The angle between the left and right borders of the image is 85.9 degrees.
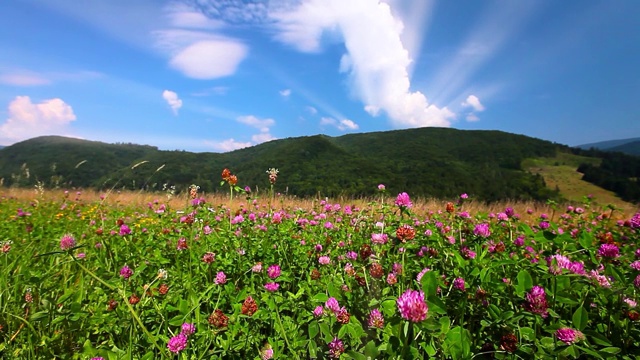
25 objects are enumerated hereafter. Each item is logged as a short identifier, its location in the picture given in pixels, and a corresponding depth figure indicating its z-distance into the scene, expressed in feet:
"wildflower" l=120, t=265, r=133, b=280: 2.11
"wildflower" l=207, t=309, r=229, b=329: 1.73
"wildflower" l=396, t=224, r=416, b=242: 1.74
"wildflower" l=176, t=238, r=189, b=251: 2.46
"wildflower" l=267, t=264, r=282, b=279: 1.90
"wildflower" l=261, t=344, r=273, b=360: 1.67
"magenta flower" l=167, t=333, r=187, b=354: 1.63
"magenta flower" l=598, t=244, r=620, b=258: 1.88
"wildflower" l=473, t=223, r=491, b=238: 2.26
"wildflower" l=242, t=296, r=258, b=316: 1.75
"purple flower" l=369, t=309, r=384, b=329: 1.68
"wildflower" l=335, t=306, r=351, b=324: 1.57
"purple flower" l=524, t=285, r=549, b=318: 1.44
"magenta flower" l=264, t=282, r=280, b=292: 1.80
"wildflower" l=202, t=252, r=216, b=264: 2.30
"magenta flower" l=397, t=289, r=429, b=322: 1.02
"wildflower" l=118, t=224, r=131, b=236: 2.71
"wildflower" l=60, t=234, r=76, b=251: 1.57
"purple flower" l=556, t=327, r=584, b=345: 1.33
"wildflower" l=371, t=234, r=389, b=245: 2.10
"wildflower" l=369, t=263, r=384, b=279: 1.65
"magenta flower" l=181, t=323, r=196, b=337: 1.69
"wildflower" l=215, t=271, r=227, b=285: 2.17
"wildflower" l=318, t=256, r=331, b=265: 2.38
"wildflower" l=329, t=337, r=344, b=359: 1.56
